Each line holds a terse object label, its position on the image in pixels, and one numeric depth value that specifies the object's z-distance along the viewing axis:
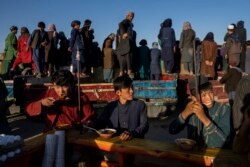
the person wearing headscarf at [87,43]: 11.30
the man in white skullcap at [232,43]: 10.93
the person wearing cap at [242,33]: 11.41
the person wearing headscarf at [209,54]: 11.17
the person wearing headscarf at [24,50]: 11.57
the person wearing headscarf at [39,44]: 10.90
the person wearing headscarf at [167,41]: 11.05
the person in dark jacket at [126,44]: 10.41
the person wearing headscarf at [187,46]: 11.08
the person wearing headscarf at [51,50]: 11.35
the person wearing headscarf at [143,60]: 11.23
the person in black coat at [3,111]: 5.45
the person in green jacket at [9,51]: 12.06
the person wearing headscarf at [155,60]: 11.25
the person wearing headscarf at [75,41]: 10.39
